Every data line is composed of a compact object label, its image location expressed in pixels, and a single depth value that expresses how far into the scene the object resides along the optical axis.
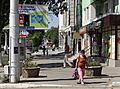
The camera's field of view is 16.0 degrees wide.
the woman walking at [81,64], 20.20
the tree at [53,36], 146.25
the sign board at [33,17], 23.23
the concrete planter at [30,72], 23.55
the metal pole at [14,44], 20.73
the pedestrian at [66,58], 32.09
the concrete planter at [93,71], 23.55
